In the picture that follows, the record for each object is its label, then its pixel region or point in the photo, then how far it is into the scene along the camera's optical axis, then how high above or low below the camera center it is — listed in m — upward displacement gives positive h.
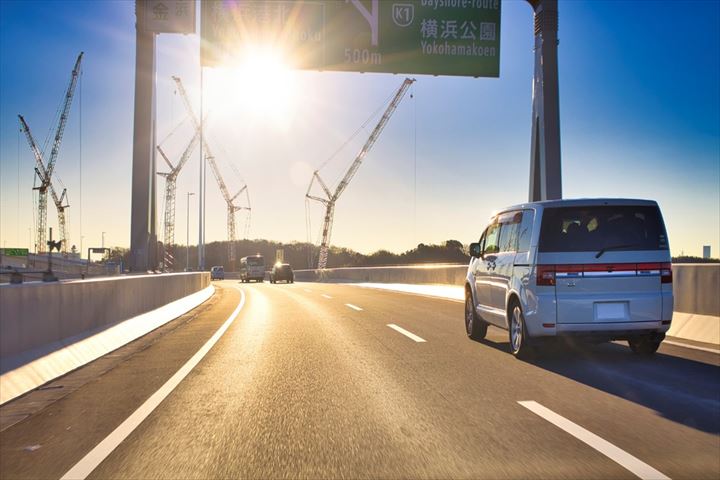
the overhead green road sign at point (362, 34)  16.95 +6.37
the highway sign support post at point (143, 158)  17.88 +3.22
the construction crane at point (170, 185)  99.51 +13.42
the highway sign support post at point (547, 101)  15.63 +4.18
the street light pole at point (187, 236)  56.35 +2.94
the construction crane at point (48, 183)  89.07 +13.60
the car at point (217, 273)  76.28 -0.90
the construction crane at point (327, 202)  102.62 +10.80
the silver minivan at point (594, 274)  7.77 -0.09
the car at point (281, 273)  54.78 -0.63
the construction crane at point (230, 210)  114.48 +11.09
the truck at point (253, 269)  62.31 -0.33
